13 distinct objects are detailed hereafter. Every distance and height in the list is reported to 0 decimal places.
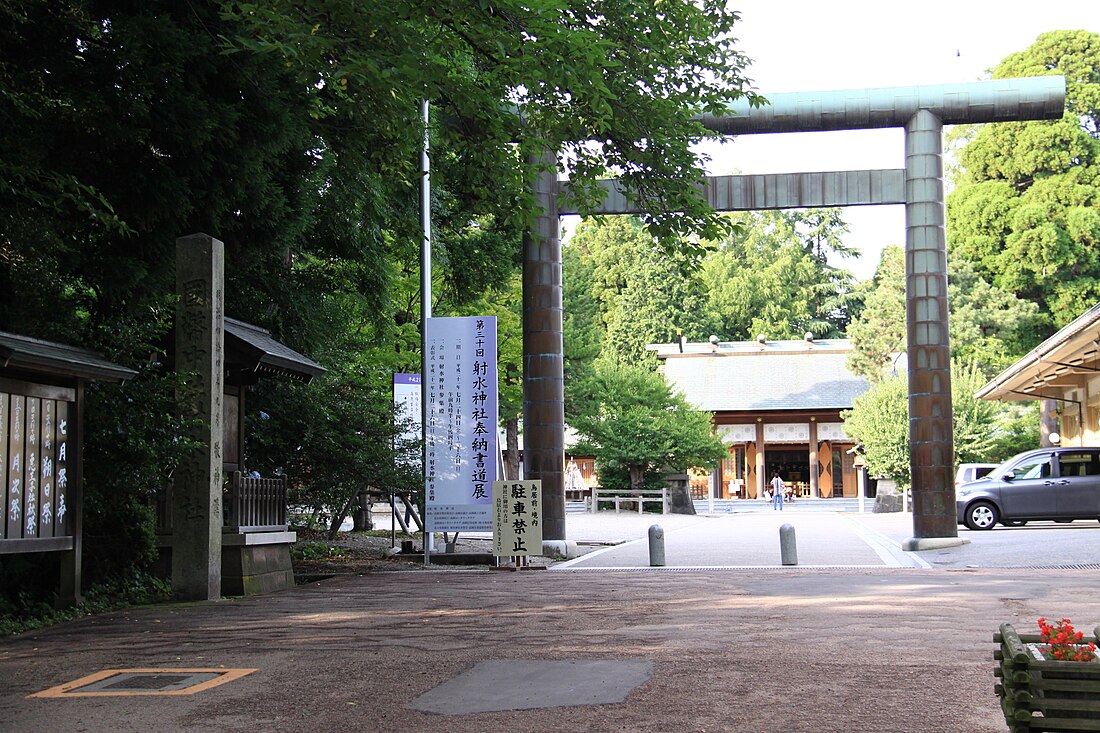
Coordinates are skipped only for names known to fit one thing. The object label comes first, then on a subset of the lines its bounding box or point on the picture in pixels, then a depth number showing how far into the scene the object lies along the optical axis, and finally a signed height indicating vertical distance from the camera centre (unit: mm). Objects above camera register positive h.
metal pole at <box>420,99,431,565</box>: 16922 +3129
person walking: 45125 -1065
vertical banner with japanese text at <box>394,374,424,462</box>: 20647 +1486
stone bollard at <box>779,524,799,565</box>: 15898 -1105
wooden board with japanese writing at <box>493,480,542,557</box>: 15758 -620
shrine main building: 49812 +2572
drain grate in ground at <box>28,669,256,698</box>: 6512 -1245
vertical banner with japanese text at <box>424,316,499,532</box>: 16594 +708
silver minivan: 22203 -522
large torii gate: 17000 +4138
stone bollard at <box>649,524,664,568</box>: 16422 -1132
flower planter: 4113 -855
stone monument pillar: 11227 +595
